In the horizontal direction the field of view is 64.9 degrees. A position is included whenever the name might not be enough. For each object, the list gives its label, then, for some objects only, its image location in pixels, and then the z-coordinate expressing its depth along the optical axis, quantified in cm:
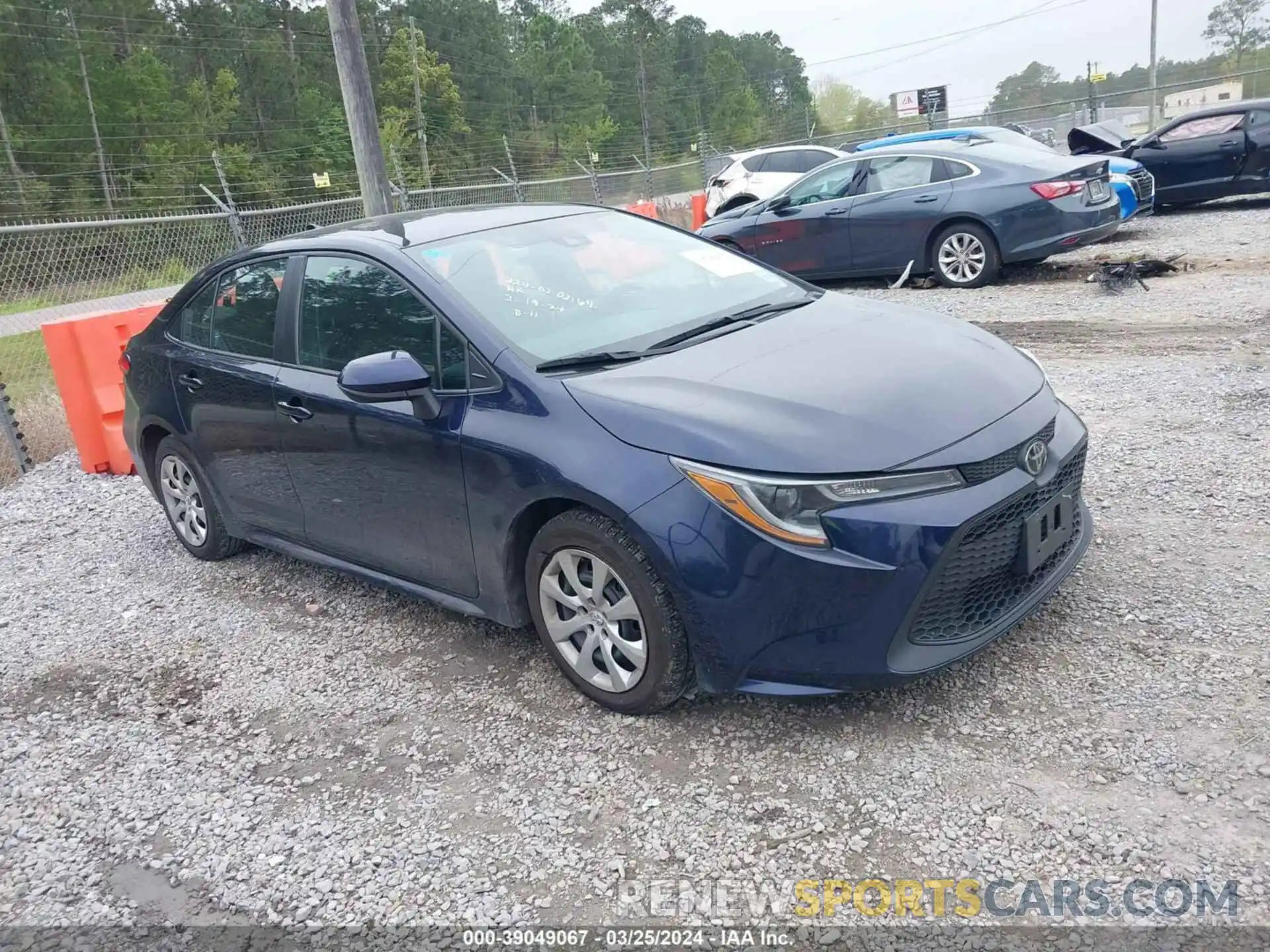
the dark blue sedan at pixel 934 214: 938
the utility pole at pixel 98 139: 3441
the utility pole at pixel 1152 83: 3241
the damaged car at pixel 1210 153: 1302
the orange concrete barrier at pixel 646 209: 1661
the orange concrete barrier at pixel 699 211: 1777
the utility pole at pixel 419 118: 4675
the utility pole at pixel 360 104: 740
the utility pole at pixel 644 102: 6588
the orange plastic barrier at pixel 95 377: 693
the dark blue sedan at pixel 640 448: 288
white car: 1623
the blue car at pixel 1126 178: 1116
